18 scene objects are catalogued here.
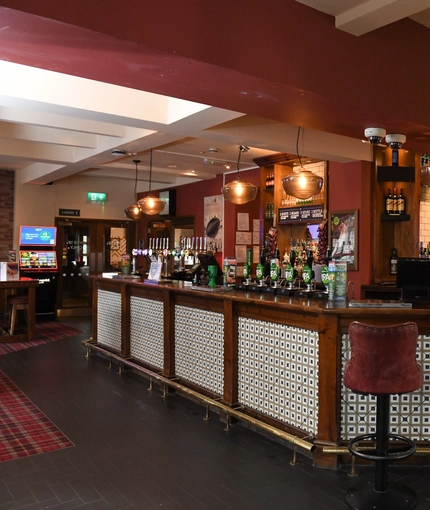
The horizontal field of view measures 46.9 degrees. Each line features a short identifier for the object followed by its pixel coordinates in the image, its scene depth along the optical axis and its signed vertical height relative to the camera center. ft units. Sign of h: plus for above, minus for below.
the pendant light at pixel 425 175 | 17.35 +2.78
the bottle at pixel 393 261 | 23.56 -0.38
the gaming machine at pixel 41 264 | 33.96 -0.95
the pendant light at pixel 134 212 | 29.55 +2.37
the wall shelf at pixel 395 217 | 23.20 +1.69
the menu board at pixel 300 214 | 25.75 +2.07
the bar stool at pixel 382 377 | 9.87 -2.50
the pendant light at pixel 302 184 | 17.22 +2.41
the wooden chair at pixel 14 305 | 26.91 -3.00
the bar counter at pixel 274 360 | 11.92 -3.20
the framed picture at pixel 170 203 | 38.83 +3.81
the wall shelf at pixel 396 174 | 23.03 +3.68
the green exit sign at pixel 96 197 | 39.37 +4.32
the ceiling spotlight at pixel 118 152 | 24.20 +4.92
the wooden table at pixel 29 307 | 26.68 -3.09
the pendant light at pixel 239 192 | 20.84 +2.56
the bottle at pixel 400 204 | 23.61 +2.32
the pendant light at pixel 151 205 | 25.57 +2.40
